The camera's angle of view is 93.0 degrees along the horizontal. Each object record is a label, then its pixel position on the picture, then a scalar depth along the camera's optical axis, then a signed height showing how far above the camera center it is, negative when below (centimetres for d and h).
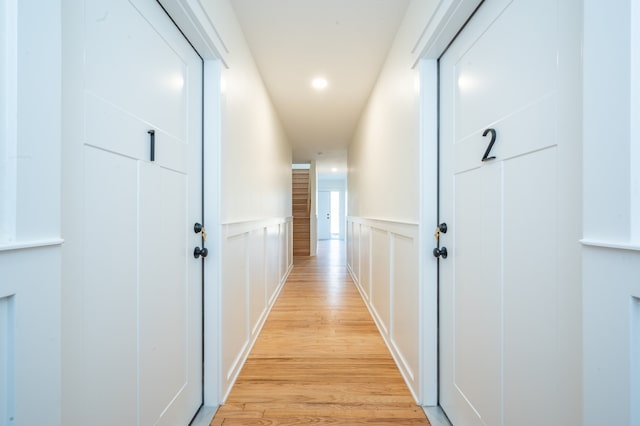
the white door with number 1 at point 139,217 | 82 -2
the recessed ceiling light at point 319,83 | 276 +121
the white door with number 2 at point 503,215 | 82 -1
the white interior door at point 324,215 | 1150 -11
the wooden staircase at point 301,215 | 694 -8
